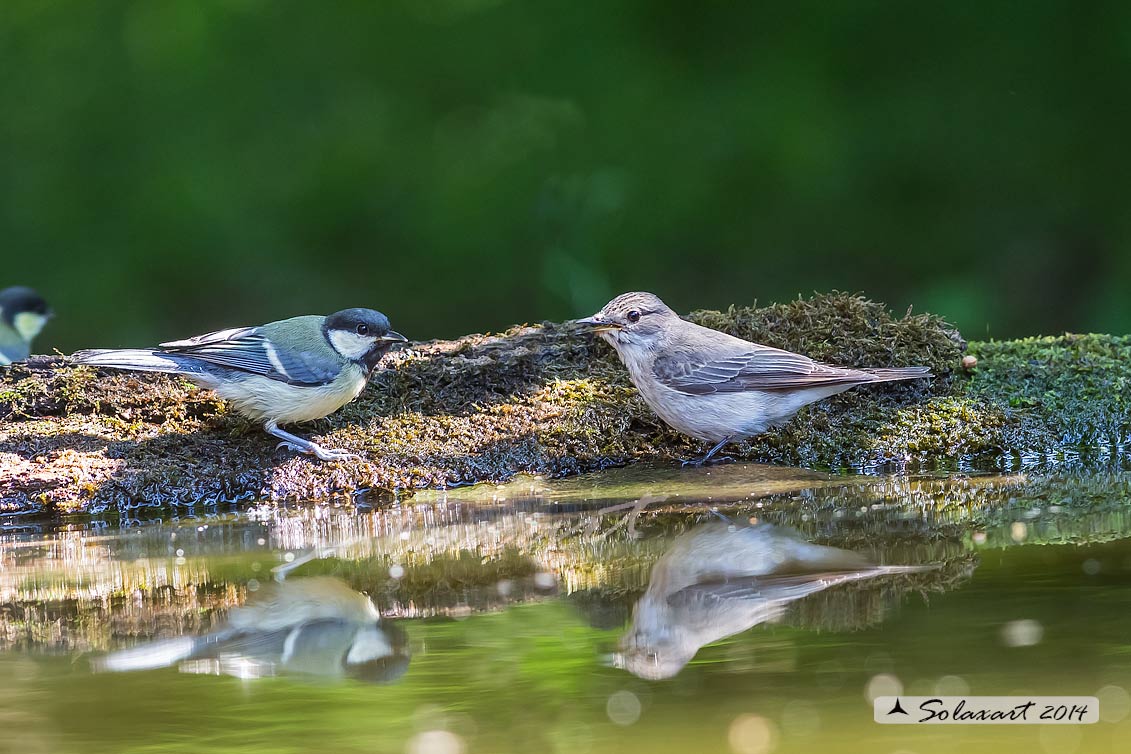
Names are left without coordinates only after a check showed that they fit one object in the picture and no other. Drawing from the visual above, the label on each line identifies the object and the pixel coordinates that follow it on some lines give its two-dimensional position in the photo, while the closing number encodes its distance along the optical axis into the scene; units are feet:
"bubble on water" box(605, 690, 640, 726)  14.74
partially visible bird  41.22
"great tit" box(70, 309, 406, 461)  33.09
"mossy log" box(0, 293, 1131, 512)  32.14
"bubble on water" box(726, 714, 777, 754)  13.51
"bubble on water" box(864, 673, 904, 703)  15.01
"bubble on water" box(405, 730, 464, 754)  14.08
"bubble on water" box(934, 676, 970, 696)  14.98
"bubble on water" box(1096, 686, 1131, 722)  14.06
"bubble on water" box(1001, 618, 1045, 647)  16.63
